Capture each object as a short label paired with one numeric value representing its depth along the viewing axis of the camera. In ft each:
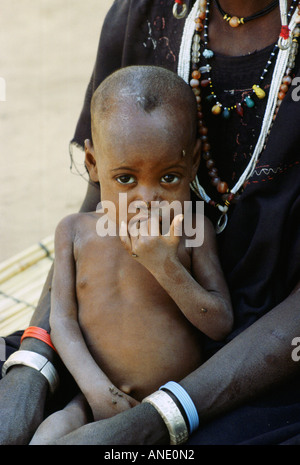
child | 5.15
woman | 4.75
